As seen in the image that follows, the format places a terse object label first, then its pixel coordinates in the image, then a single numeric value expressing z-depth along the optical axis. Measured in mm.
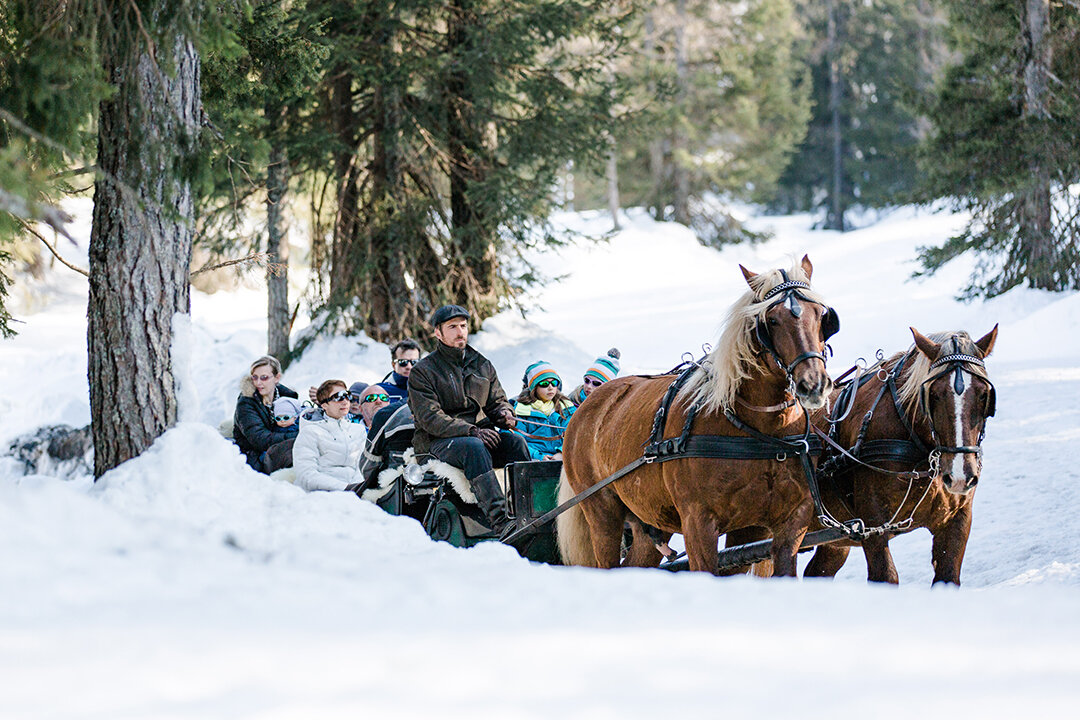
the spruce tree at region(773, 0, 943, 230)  80312
